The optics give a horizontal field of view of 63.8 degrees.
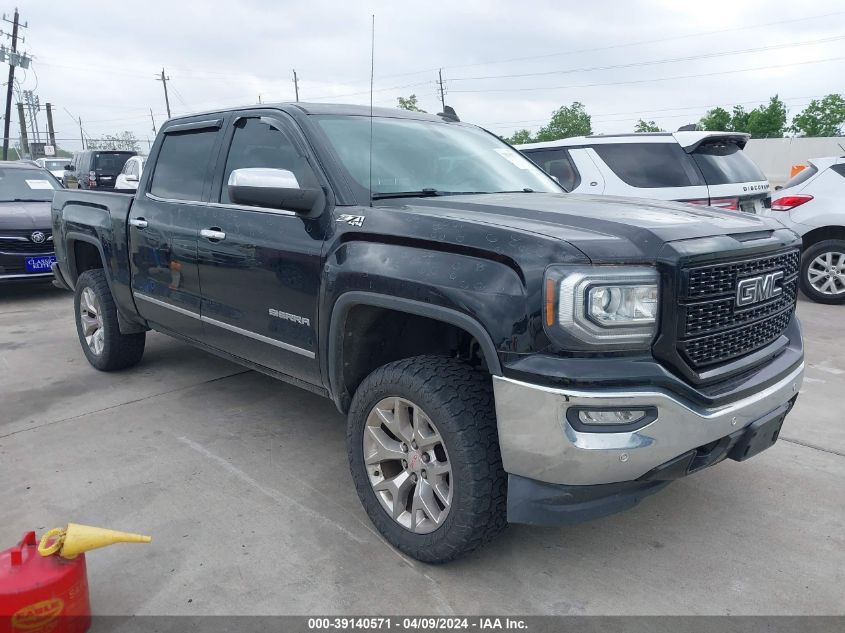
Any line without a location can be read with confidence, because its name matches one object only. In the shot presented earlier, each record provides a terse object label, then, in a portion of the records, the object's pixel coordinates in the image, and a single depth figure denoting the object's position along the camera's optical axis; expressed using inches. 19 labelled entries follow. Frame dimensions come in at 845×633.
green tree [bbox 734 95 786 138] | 2018.9
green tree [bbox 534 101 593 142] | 2532.0
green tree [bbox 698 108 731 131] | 2079.2
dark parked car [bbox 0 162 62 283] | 311.0
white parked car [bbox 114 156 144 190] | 558.1
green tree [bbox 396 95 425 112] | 1588.6
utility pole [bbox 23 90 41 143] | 2301.1
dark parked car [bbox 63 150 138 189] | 733.3
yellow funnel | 82.8
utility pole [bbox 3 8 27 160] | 1501.0
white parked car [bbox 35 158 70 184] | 1057.0
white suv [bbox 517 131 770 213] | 259.0
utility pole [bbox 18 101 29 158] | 1521.8
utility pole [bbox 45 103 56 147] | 2074.3
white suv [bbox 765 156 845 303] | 299.3
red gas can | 79.3
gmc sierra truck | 86.3
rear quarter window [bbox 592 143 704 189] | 260.2
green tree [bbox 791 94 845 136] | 1979.6
